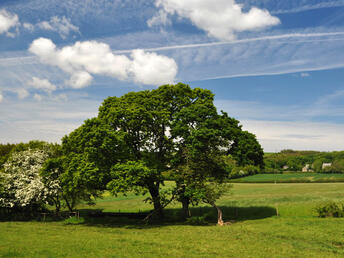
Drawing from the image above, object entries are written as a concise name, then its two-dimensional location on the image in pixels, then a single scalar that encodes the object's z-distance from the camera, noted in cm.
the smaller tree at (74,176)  3238
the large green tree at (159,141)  3341
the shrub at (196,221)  3622
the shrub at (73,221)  3778
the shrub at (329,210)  3668
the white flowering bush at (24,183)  4019
